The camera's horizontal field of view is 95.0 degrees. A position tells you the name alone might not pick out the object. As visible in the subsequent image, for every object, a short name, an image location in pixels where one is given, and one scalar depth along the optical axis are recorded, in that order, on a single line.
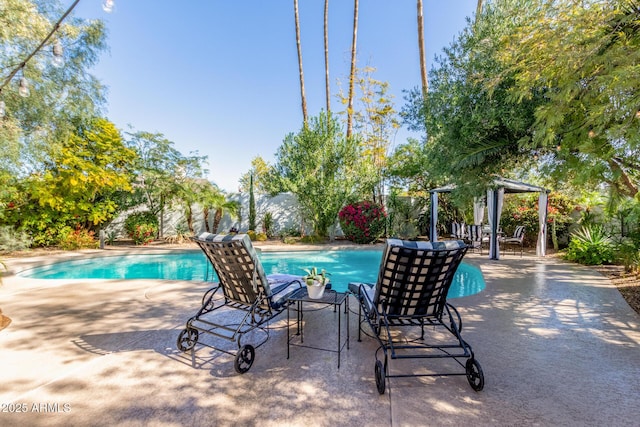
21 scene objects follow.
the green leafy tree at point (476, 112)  4.73
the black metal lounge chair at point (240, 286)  2.64
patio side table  2.94
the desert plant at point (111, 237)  11.20
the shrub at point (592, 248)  7.04
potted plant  3.03
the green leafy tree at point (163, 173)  11.38
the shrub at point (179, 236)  11.88
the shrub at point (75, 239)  9.60
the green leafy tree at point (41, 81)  6.49
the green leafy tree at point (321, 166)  11.77
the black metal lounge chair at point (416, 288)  2.42
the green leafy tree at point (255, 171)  25.39
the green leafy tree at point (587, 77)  2.58
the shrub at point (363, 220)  11.52
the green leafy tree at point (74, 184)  9.03
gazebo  8.22
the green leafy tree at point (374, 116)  16.89
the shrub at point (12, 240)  8.49
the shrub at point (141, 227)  11.15
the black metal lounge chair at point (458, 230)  9.73
